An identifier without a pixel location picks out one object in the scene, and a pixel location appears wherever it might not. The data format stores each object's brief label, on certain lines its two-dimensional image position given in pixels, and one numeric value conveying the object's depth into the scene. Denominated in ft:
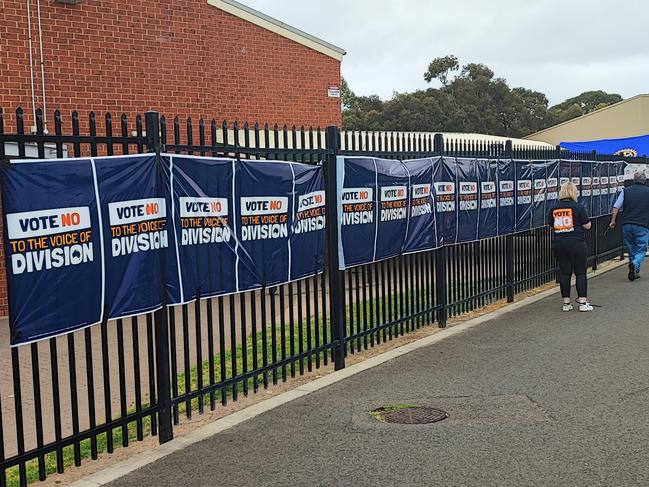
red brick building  38.55
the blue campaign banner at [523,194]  38.19
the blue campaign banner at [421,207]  28.55
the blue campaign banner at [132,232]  15.58
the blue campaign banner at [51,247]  13.62
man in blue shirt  44.34
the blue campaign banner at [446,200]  30.58
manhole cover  18.83
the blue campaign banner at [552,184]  42.22
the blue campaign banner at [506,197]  36.19
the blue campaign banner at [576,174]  45.70
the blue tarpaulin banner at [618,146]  79.15
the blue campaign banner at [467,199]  32.40
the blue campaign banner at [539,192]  40.32
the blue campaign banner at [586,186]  47.34
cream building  123.54
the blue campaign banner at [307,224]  22.18
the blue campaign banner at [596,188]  49.85
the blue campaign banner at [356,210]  24.26
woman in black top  33.96
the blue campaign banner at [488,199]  34.24
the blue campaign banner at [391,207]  26.32
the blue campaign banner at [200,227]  17.53
